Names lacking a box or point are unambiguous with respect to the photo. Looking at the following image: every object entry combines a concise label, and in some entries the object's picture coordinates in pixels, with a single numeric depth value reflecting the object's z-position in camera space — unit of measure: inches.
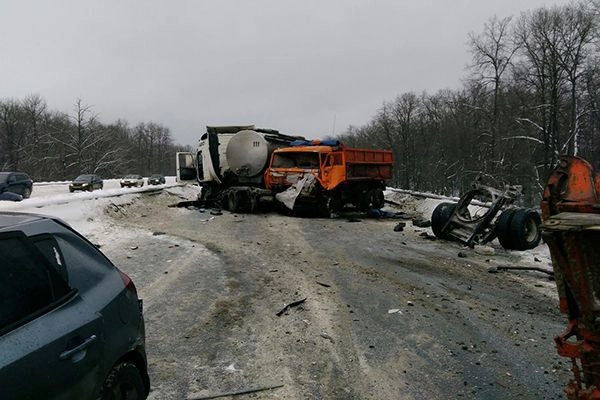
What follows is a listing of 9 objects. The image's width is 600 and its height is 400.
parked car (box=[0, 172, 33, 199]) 890.0
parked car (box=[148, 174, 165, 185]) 2148.6
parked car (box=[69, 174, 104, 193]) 1403.8
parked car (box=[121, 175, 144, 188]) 1739.8
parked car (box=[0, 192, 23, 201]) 647.3
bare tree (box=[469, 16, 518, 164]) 1467.8
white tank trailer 711.7
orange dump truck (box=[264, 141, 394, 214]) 590.9
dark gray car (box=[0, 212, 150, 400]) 76.5
